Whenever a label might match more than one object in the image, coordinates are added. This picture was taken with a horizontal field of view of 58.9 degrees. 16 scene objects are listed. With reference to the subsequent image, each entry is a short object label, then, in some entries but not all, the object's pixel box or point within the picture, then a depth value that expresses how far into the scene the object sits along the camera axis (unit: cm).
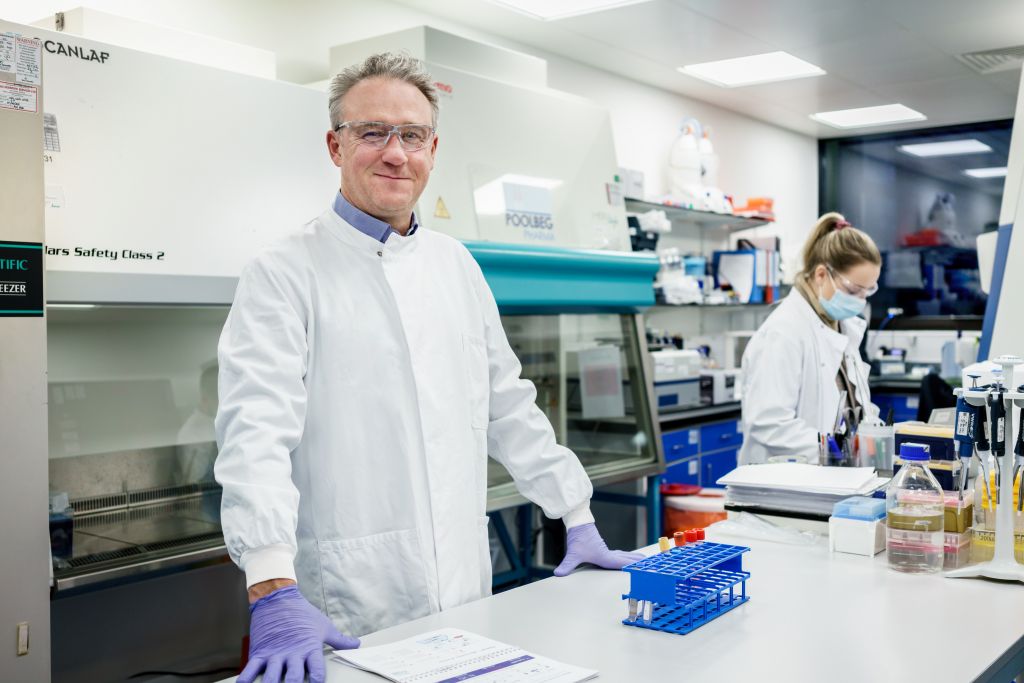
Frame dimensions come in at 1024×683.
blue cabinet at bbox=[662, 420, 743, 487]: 434
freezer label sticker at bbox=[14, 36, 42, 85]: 170
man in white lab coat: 153
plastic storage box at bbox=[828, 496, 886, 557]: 173
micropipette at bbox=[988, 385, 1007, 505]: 155
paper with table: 111
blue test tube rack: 129
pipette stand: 154
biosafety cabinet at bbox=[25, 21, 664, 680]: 209
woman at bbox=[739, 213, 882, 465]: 271
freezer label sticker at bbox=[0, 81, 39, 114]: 166
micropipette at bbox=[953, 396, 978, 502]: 159
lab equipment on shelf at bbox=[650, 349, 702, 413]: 438
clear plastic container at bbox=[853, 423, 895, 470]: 216
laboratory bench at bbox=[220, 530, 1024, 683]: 116
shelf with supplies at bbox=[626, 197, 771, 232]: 469
